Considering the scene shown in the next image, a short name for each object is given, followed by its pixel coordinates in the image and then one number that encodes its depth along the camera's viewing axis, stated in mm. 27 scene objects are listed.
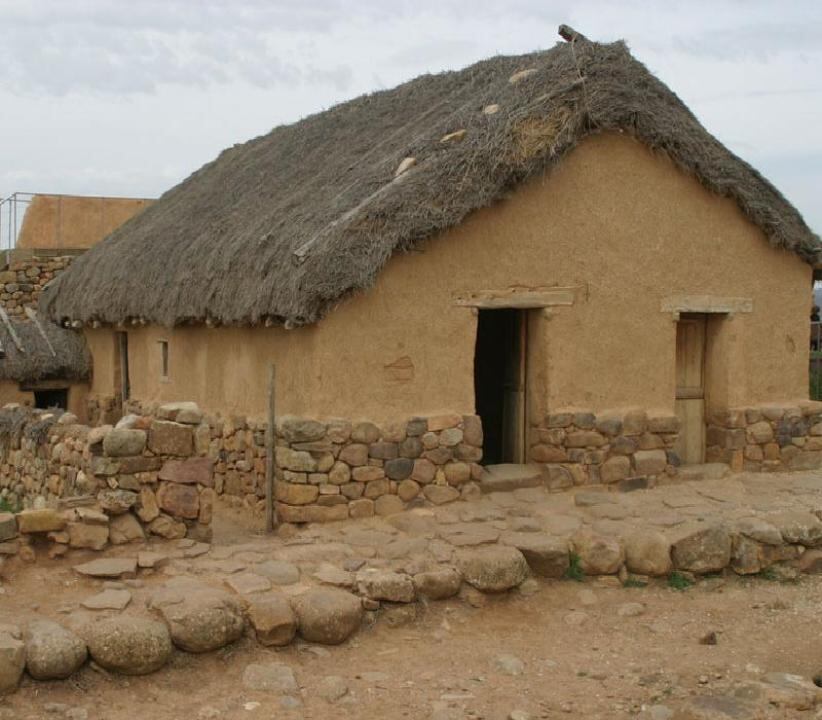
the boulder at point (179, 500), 8273
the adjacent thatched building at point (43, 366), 15562
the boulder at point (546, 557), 8766
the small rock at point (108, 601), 7035
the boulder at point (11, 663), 6164
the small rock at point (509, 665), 7193
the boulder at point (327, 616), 7258
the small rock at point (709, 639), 7809
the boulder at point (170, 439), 8203
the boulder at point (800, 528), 9508
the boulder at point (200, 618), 6785
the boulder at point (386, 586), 7805
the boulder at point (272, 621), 7078
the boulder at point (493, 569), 8320
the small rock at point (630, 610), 8406
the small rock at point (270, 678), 6637
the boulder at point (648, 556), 8969
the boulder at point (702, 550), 9055
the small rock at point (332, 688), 6617
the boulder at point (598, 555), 8906
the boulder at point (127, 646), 6500
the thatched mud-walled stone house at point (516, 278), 9758
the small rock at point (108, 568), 7551
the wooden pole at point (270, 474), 9727
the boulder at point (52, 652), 6305
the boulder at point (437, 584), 8075
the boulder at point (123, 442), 8070
